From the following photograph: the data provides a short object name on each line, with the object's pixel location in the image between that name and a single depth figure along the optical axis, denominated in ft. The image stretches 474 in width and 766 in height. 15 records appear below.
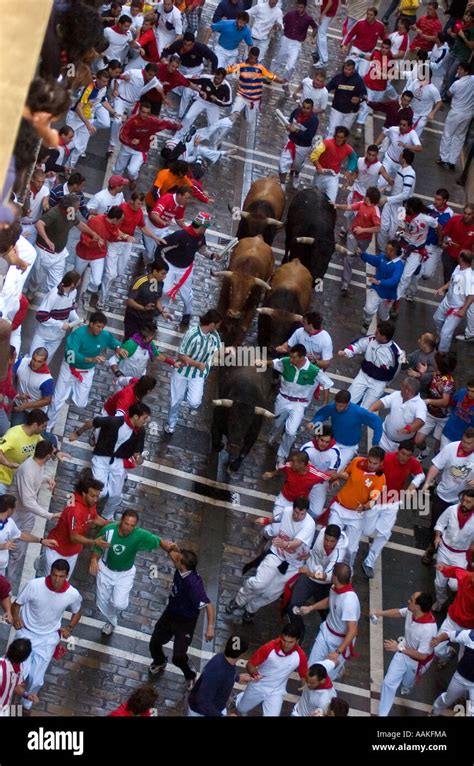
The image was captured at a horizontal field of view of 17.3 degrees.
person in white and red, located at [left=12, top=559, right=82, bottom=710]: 46.85
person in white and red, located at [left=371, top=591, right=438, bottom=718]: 50.72
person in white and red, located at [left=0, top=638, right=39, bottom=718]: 44.57
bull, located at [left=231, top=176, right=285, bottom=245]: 71.56
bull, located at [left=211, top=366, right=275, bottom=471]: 59.93
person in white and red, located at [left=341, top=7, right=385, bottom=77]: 92.73
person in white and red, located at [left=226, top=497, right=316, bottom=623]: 53.26
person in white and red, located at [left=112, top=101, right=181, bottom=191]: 72.69
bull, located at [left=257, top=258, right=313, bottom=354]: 66.28
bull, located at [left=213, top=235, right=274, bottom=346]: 66.54
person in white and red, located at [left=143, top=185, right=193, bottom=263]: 66.54
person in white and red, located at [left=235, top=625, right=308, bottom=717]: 48.14
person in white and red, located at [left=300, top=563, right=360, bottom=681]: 50.72
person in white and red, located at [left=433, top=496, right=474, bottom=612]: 55.57
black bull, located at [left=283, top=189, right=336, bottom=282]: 71.72
